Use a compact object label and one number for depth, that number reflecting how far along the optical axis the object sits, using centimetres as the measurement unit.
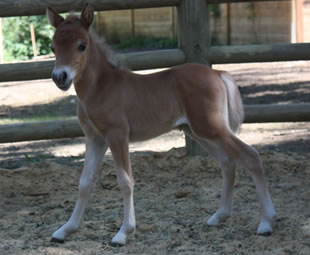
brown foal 837
